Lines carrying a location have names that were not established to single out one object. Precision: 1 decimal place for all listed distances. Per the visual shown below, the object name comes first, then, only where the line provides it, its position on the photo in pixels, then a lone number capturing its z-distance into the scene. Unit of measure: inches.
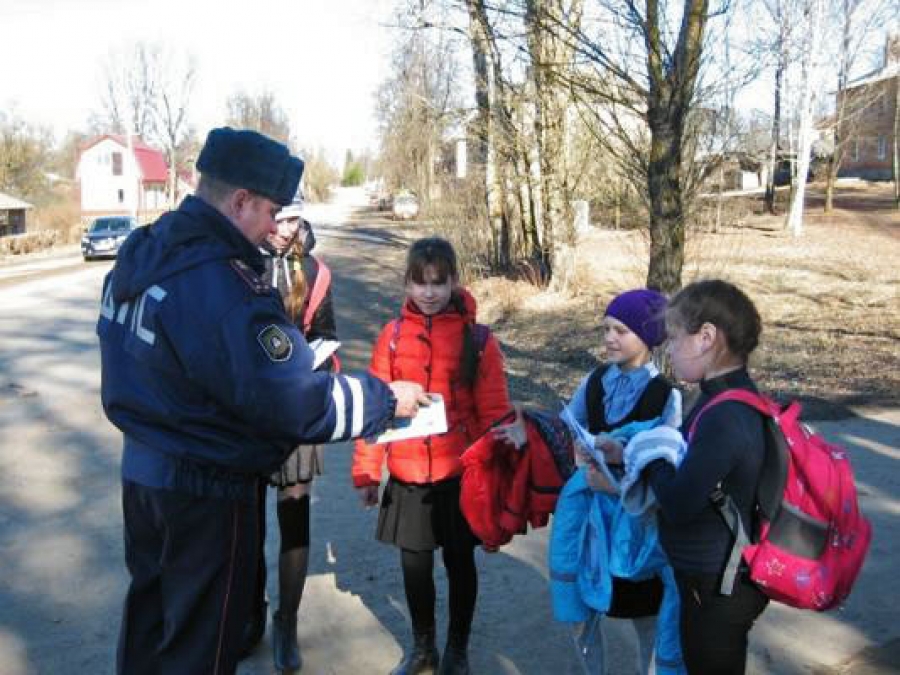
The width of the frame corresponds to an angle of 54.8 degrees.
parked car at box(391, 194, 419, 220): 1559.9
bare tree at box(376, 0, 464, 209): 668.7
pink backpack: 94.6
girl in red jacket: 137.4
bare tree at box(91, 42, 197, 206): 3063.5
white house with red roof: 3137.3
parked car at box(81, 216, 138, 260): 1242.0
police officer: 87.7
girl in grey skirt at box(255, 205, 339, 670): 145.4
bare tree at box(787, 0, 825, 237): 1043.9
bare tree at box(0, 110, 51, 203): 2166.6
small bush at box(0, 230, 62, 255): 1533.0
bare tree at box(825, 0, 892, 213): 1162.0
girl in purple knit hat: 119.6
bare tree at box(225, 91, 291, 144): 3324.3
